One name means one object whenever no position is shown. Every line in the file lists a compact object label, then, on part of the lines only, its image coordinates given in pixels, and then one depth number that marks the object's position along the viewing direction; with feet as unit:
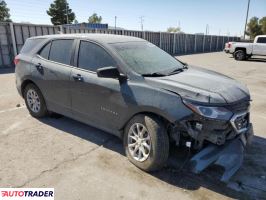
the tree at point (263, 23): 180.07
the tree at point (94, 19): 239.30
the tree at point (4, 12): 170.16
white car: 61.60
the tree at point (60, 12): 185.57
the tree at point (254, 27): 186.50
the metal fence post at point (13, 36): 43.60
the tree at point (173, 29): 352.92
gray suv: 10.13
